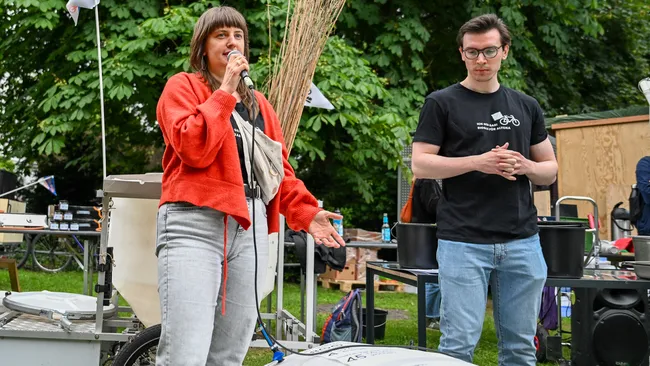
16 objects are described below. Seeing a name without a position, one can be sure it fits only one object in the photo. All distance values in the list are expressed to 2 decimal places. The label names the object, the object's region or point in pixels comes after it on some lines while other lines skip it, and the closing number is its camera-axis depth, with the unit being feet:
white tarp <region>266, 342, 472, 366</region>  6.46
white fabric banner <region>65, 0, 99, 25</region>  16.45
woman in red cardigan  6.85
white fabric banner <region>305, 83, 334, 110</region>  18.85
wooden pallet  32.07
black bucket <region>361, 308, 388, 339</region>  18.99
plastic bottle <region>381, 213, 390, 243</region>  23.52
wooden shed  28.07
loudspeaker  13.94
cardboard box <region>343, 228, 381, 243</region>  31.04
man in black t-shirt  8.15
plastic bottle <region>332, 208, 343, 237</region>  18.21
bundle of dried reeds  14.49
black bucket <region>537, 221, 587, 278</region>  10.21
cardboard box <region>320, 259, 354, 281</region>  32.32
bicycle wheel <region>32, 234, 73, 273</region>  37.32
